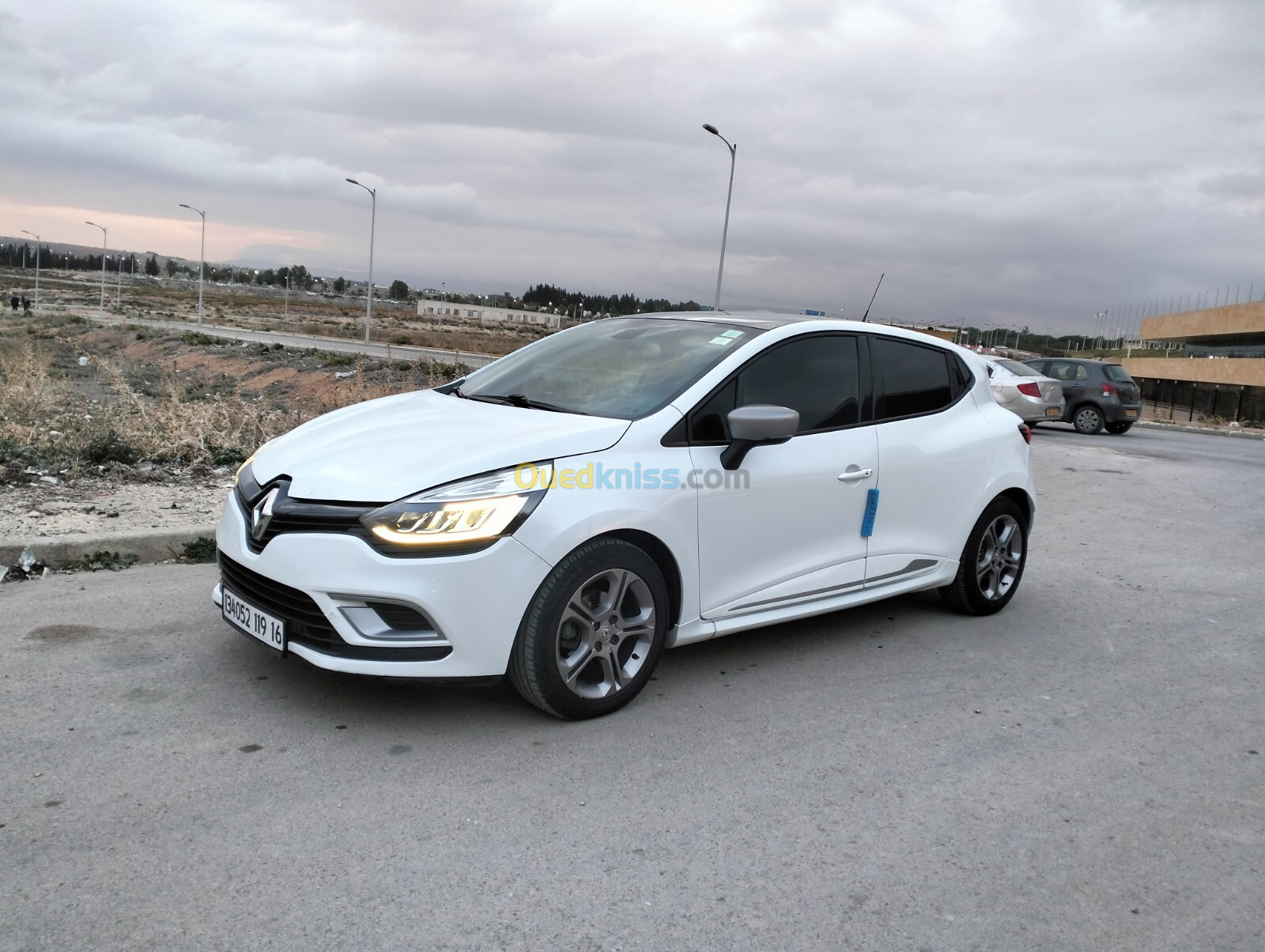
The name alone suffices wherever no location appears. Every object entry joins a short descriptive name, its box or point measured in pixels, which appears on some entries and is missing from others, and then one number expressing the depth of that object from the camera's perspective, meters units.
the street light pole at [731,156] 31.59
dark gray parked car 22.06
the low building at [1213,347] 52.72
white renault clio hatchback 3.71
